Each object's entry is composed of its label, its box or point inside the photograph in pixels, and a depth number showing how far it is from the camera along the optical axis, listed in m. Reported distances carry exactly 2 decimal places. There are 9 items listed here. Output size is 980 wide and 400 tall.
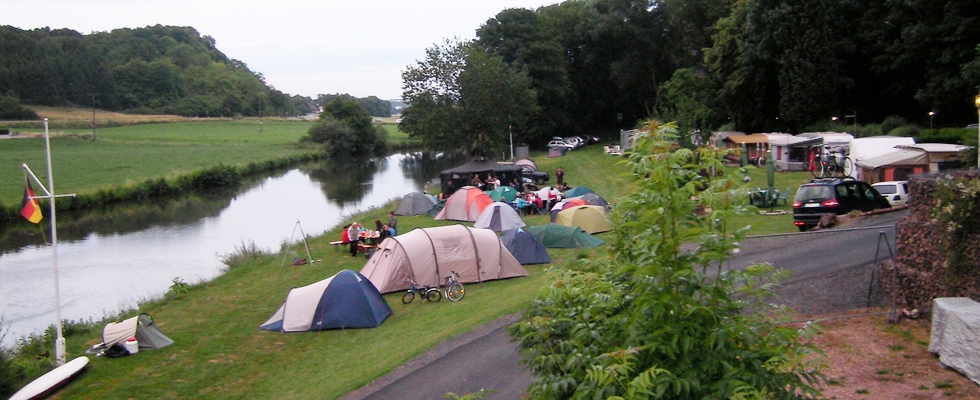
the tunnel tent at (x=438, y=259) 16.86
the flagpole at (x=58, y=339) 13.10
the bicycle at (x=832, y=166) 26.50
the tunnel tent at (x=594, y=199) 24.69
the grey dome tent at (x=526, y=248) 19.06
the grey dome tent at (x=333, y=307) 14.77
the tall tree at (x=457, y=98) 47.47
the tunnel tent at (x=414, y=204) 29.61
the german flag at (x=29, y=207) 14.16
